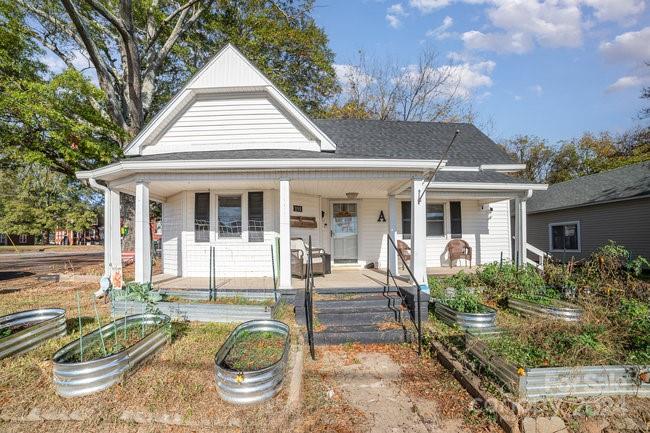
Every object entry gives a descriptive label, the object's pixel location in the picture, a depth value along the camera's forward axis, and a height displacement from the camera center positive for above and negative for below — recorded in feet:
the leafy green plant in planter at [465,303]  18.28 -4.49
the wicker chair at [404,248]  31.75 -2.26
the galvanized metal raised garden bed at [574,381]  10.50 -5.05
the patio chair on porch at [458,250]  34.06 -2.72
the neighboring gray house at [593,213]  42.28 +1.26
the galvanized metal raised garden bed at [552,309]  17.92 -4.82
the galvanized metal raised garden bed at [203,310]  18.66 -4.78
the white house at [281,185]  22.35 +3.15
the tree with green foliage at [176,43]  44.78 +30.31
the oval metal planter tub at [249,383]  10.72 -5.12
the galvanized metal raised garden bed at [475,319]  17.23 -4.95
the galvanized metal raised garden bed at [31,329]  14.07 -4.67
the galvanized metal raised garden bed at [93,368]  11.03 -4.86
